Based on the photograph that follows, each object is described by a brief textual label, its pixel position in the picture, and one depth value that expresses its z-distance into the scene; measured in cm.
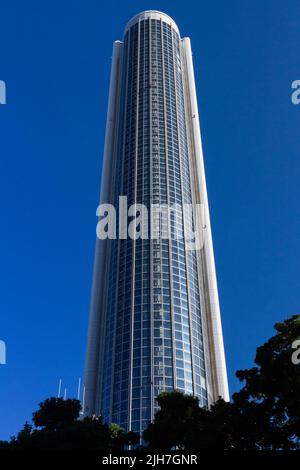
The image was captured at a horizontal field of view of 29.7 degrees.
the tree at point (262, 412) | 4053
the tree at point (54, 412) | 5953
